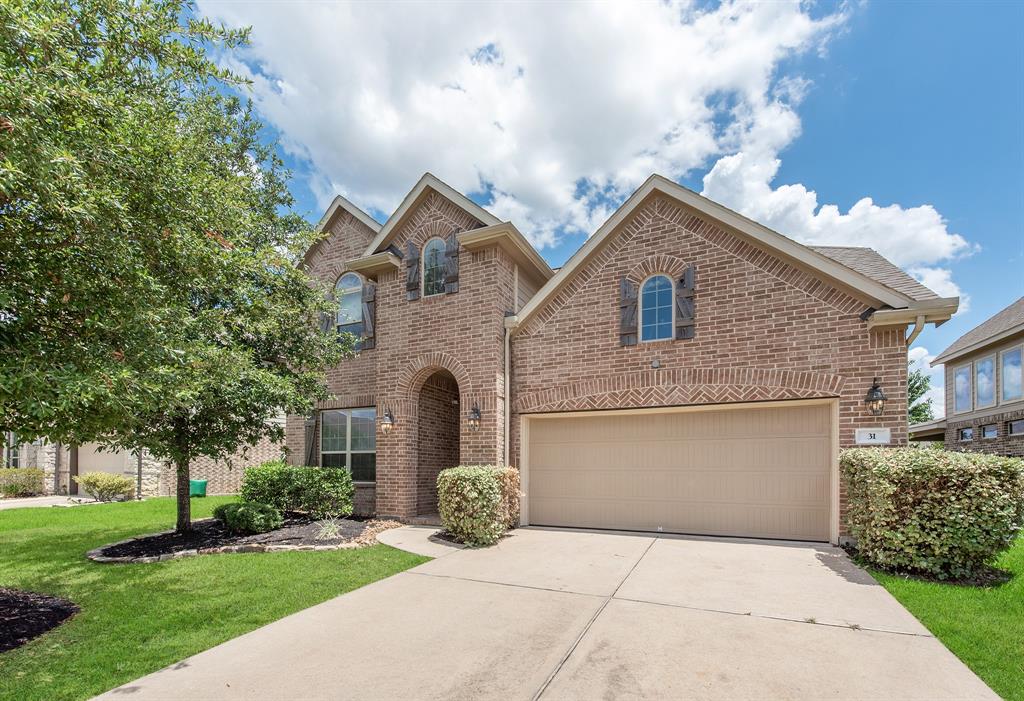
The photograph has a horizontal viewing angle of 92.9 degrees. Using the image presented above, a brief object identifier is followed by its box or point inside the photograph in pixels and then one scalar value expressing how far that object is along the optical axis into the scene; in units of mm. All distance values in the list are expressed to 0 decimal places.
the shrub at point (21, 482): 17391
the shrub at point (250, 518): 9344
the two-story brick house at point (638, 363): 8023
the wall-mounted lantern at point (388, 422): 10641
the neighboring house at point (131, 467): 16750
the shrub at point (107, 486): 15812
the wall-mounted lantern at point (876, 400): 7500
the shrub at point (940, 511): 5780
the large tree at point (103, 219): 3689
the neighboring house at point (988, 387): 15070
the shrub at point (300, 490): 10969
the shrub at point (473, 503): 8211
